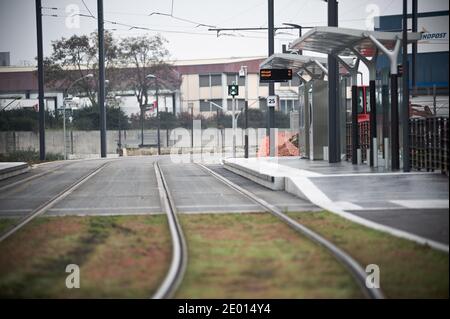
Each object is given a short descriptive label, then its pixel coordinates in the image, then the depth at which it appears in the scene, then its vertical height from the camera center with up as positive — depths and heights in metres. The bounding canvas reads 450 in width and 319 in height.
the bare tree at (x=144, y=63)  84.44 +4.92
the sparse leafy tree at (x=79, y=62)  81.31 +4.95
